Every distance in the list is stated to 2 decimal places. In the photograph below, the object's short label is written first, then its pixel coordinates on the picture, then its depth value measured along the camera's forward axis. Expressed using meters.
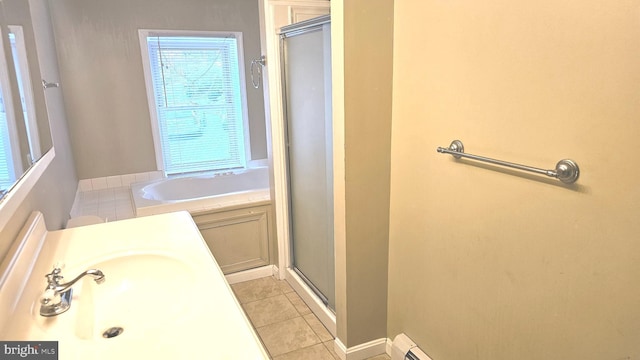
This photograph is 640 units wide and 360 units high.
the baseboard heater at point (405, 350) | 1.85
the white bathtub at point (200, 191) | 2.75
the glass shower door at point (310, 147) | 2.14
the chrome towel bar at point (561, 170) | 1.12
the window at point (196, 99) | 3.73
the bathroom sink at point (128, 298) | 1.00
